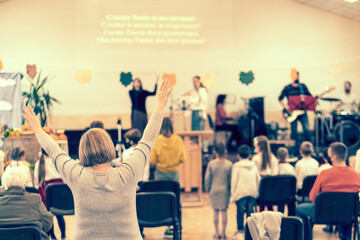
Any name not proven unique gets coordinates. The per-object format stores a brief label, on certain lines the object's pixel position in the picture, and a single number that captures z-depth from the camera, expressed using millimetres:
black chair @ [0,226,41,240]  2602
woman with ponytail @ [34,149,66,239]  4738
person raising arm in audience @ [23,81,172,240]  1811
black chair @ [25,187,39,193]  3844
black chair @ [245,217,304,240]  2633
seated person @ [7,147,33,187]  4355
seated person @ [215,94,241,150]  9758
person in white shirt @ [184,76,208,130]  8180
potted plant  8891
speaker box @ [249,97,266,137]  9734
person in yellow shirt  5203
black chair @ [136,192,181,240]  3703
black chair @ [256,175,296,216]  4589
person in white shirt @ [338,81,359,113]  9688
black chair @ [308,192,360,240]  3812
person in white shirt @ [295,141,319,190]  5090
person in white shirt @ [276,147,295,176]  5070
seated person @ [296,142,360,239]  3924
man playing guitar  8430
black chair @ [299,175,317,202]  4602
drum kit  8734
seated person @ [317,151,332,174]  7041
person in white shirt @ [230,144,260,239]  4605
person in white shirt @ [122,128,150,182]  4746
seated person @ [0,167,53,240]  2912
